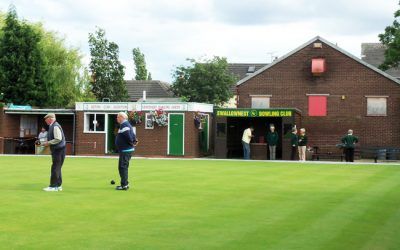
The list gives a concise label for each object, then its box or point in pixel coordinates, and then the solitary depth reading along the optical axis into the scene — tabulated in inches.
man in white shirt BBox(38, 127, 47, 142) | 1369.2
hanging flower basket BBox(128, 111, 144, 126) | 1395.2
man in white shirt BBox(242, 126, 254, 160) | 1288.1
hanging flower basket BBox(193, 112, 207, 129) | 1380.4
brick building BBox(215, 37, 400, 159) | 1486.2
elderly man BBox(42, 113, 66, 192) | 573.6
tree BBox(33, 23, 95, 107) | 2084.2
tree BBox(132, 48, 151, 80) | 3830.2
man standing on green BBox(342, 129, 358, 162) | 1226.6
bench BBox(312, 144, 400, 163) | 1369.3
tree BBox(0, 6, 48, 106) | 1723.7
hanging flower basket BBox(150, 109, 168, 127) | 1381.6
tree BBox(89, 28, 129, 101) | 2005.4
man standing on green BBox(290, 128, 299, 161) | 1289.4
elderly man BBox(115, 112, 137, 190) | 599.8
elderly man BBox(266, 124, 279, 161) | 1301.7
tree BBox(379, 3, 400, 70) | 1558.2
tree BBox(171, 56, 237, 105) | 2204.7
